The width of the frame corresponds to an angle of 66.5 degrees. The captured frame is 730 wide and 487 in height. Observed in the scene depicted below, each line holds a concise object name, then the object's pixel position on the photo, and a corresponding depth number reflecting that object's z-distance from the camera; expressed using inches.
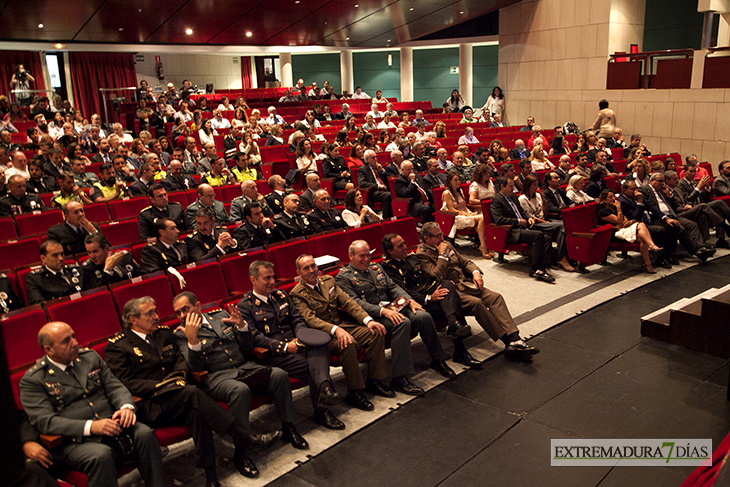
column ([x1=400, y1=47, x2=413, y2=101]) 677.9
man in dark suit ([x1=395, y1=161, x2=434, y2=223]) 250.3
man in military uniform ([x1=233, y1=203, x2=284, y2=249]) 180.2
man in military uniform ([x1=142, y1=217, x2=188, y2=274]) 156.3
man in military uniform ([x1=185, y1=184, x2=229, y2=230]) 193.3
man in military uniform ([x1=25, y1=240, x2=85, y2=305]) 137.5
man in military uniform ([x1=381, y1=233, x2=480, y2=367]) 147.3
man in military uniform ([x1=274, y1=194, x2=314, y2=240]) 192.2
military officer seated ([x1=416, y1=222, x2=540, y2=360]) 149.6
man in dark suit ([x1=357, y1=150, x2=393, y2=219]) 261.9
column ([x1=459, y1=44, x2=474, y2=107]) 635.6
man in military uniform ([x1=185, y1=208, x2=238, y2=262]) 166.4
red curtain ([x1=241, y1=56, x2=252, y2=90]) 770.2
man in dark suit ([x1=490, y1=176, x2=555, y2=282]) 212.7
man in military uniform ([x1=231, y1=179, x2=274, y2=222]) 205.2
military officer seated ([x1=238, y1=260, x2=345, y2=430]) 121.1
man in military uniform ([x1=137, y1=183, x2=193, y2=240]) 187.6
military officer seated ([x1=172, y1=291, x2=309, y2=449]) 109.9
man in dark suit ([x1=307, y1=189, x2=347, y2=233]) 201.2
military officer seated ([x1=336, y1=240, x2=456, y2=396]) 135.3
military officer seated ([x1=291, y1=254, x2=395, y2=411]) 127.2
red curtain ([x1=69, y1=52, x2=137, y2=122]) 594.5
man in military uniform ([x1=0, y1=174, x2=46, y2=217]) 202.7
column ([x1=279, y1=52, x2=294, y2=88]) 688.4
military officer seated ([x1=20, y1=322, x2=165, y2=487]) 91.5
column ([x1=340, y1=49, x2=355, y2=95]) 713.0
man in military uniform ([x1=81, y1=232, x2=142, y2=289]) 143.9
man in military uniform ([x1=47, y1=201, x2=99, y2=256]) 170.1
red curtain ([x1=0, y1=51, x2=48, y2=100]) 548.1
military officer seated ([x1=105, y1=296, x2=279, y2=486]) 102.9
